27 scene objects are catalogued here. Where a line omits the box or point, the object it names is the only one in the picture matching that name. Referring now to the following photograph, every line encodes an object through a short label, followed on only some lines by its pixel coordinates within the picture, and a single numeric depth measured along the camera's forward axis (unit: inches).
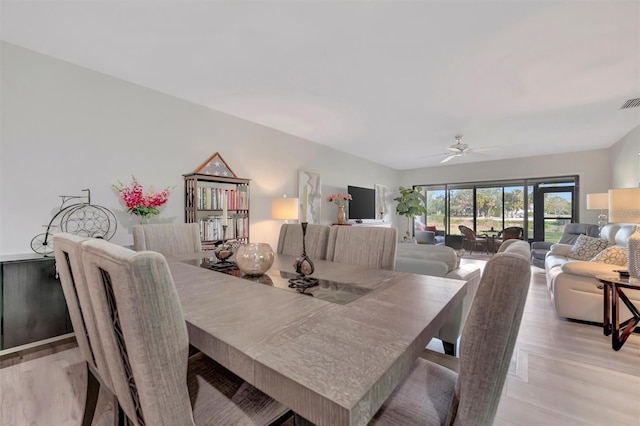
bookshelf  127.0
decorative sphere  59.9
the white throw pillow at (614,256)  108.3
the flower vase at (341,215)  215.9
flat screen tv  243.1
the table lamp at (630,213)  88.0
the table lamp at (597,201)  174.9
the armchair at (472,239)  279.9
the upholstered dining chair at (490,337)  24.9
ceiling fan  181.9
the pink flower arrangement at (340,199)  217.6
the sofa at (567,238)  191.2
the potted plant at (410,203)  287.9
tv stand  240.6
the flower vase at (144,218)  104.3
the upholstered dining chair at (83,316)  38.6
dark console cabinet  77.2
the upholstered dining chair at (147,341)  25.9
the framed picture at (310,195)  193.9
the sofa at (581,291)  102.6
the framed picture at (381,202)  288.7
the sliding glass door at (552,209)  249.6
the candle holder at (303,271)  53.8
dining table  22.7
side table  88.1
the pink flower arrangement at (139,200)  101.5
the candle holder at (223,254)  72.3
